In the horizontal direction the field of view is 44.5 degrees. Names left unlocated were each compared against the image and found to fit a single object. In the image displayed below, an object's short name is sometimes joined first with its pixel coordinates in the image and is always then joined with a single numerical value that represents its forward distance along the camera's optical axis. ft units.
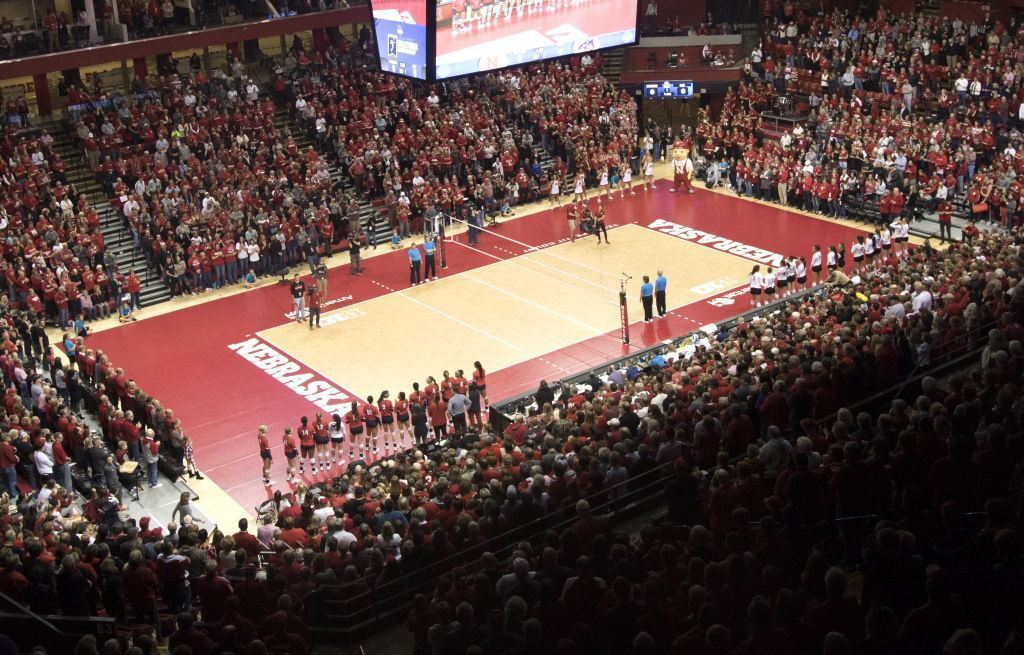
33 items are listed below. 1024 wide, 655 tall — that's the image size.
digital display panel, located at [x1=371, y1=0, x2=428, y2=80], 114.21
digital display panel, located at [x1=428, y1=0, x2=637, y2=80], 117.08
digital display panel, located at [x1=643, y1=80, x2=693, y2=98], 150.92
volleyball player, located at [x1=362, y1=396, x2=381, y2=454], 83.82
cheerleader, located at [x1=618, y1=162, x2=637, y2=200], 137.69
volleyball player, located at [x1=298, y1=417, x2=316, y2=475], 82.69
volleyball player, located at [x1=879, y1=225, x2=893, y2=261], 109.40
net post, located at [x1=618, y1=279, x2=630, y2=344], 98.17
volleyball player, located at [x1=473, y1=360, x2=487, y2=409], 86.33
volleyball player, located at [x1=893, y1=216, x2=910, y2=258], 113.39
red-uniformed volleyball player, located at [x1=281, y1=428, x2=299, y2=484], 81.82
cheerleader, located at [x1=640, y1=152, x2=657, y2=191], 139.74
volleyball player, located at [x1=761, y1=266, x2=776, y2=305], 103.81
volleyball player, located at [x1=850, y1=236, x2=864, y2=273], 107.96
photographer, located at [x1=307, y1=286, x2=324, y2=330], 105.60
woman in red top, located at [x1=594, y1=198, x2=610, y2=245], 121.70
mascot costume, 137.28
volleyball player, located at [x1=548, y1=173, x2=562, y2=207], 134.92
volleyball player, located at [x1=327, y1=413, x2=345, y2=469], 82.94
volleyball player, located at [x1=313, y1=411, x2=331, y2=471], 82.79
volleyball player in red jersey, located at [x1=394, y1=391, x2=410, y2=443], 84.69
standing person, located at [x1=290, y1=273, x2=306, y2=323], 106.42
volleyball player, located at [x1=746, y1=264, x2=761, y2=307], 103.45
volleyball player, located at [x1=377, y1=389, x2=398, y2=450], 84.33
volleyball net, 111.86
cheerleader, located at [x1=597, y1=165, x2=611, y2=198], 136.67
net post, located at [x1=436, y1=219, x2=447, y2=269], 118.83
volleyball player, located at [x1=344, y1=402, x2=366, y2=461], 83.15
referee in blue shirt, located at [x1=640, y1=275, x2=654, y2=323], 103.04
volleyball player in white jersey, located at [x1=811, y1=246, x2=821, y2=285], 106.22
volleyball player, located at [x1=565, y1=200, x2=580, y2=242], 124.47
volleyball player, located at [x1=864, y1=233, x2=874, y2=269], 108.17
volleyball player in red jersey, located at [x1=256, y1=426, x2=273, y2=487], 80.07
